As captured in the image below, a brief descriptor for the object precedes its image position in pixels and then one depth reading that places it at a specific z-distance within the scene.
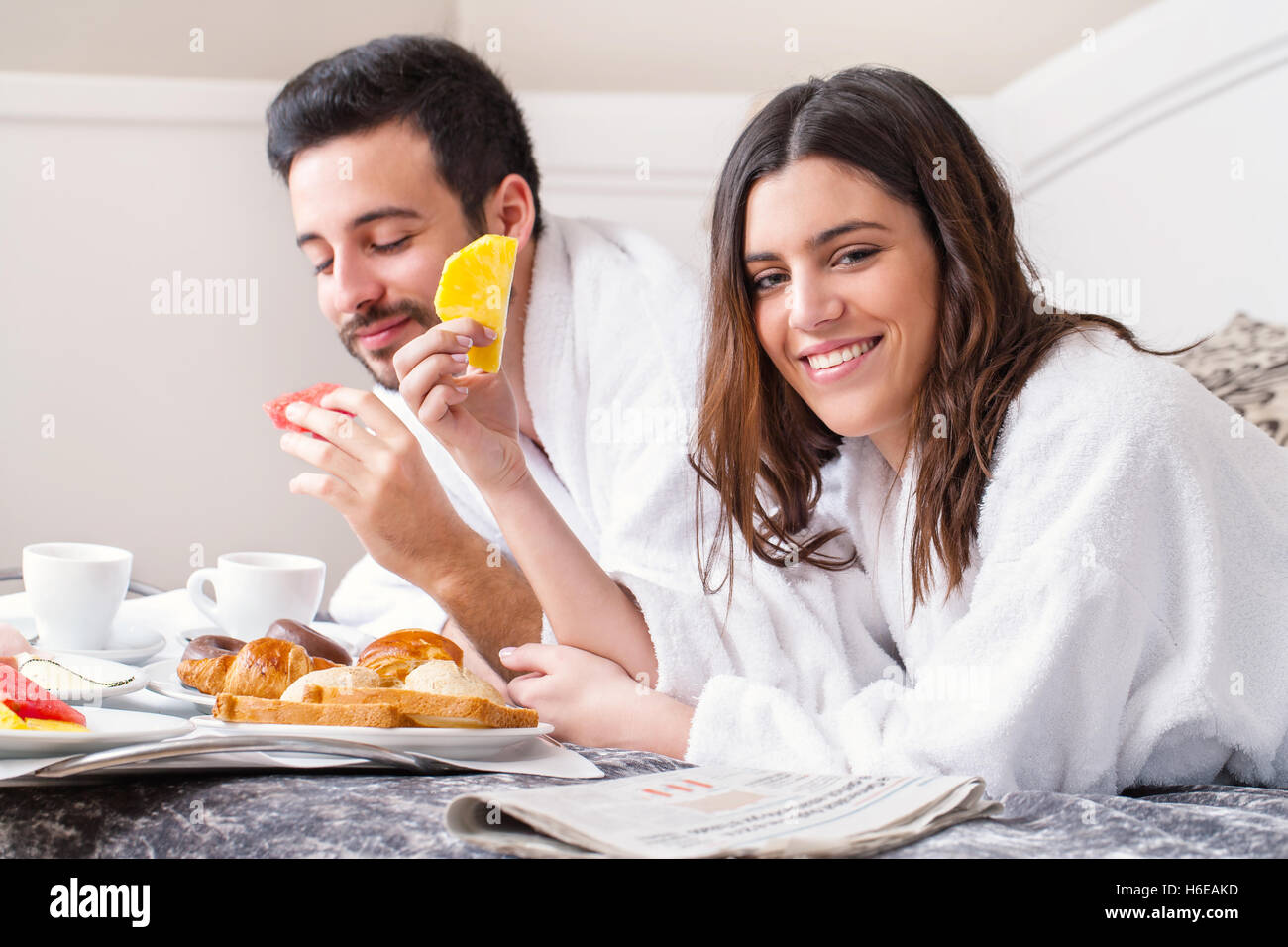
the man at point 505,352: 1.22
